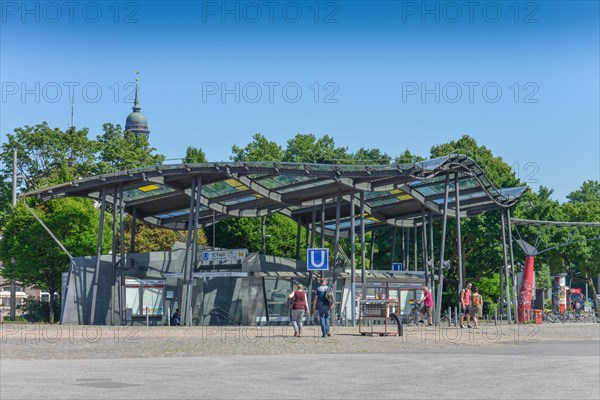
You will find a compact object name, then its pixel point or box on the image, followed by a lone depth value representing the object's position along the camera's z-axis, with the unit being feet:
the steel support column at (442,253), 140.46
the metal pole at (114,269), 137.28
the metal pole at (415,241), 184.91
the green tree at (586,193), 469.98
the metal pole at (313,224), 160.58
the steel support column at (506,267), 162.40
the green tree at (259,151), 259.60
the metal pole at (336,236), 137.28
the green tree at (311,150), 275.39
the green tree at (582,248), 222.07
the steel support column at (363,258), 134.48
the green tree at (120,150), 260.21
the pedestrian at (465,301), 122.83
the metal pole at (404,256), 188.08
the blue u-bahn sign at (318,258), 113.50
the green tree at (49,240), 193.26
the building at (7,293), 422.82
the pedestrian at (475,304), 124.70
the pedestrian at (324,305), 93.09
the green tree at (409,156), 256.73
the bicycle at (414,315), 136.05
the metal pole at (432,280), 159.33
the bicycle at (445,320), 136.56
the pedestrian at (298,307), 94.17
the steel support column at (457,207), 143.55
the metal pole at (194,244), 130.21
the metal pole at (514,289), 163.71
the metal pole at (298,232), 172.14
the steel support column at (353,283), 134.84
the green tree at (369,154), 290.15
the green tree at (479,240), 203.51
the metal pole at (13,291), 191.56
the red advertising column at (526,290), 165.48
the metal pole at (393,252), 191.15
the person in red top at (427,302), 119.55
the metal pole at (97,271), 138.51
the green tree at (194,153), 289.74
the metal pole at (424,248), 157.53
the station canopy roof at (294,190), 130.82
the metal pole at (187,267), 130.62
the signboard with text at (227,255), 135.94
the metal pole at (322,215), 155.38
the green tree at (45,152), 249.14
